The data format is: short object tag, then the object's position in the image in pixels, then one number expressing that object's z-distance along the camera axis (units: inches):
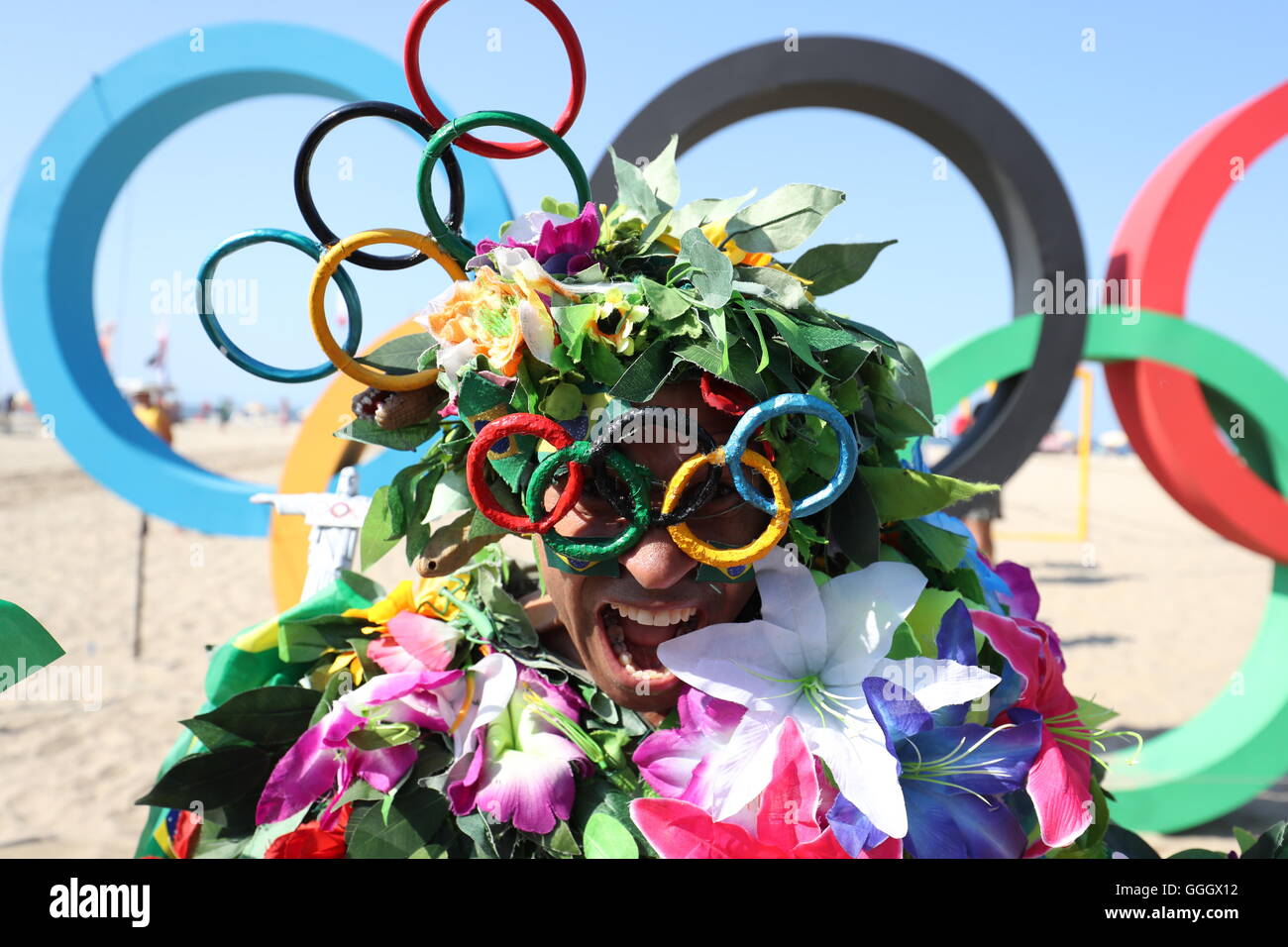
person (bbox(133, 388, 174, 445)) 291.0
